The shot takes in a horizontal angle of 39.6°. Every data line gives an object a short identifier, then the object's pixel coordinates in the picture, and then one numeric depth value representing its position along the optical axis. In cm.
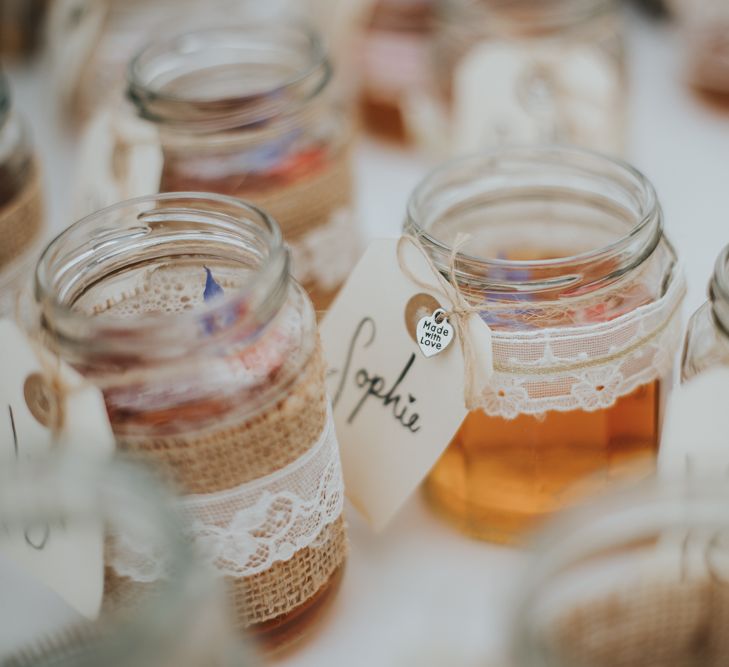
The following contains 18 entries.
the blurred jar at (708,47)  108
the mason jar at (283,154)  76
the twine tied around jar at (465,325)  59
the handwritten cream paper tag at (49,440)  52
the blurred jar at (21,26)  131
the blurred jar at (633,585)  41
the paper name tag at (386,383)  61
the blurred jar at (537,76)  92
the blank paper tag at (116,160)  77
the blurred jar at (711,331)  54
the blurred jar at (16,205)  76
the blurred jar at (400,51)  111
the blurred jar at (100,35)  108
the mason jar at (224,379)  52
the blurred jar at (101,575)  39
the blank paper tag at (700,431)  53
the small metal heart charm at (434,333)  60
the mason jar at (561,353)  60
